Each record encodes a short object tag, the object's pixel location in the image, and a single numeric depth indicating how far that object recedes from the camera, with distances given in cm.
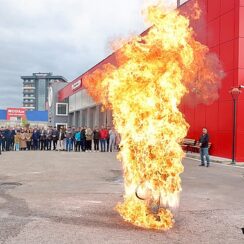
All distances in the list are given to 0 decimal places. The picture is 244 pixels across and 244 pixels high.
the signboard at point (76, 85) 3768
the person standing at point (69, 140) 2122
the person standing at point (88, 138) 2093
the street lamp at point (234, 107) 1580
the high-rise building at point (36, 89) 13353
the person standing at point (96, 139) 2113
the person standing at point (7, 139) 2067
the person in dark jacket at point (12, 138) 2100
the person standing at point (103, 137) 2053
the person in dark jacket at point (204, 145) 1413
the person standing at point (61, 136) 2206
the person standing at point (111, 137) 2048
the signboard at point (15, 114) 4761
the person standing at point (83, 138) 2089
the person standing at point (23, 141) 2113
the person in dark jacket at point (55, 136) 2198
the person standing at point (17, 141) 2106
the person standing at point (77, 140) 2092
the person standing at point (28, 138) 2137
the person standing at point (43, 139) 2159
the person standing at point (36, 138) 2150
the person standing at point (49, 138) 2183
